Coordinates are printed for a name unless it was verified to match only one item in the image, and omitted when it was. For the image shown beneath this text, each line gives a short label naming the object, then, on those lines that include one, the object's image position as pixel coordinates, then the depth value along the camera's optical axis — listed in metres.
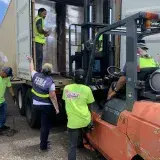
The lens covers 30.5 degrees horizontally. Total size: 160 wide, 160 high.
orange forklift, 3.06
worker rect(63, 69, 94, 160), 4.18
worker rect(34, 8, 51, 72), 6.49
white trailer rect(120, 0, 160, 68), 5.34
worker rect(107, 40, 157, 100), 3.77
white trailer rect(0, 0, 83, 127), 6.51
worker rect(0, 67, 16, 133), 6.19
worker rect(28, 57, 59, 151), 5.03
